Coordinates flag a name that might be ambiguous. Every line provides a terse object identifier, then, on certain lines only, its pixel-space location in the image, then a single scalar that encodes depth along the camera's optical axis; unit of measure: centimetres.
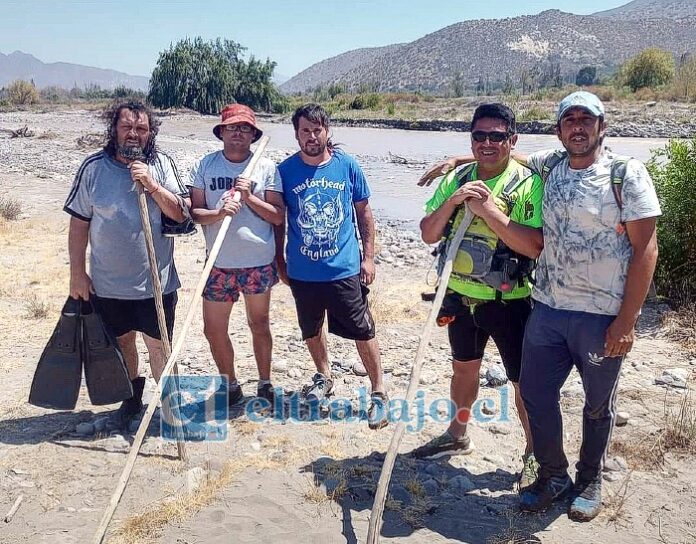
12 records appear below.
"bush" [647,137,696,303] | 650
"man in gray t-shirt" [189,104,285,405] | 407
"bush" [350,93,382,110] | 5372
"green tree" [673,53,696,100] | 3906
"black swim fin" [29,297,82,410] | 408
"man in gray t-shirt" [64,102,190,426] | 379
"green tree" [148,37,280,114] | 5738
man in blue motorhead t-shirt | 412
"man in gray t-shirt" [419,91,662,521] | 283
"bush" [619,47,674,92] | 5228
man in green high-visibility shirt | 316
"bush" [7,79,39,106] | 6944
